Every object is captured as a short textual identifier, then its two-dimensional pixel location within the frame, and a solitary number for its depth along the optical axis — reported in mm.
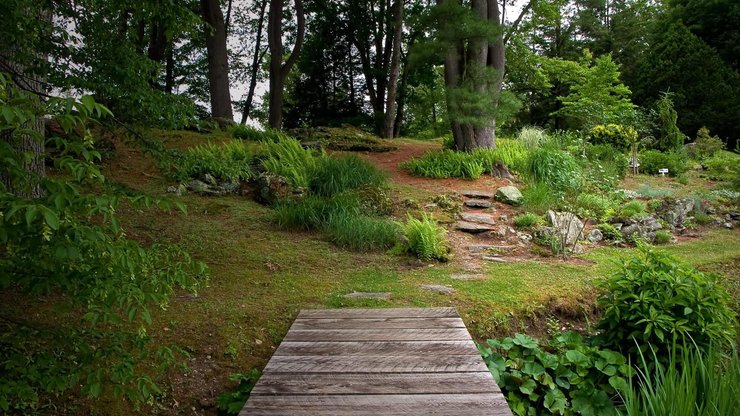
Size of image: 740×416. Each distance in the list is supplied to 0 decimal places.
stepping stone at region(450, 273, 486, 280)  4508
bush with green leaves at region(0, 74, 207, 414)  1337
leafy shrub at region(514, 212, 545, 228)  6309
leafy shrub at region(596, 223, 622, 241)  6277
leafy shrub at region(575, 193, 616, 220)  6770
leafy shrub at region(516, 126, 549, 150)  10219
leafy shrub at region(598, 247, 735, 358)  2867
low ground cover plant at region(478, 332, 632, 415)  2779
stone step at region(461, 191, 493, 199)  7434
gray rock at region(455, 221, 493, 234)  6189
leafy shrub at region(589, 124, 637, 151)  11972
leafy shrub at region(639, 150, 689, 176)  10925
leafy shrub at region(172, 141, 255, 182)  7000
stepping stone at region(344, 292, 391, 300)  3873
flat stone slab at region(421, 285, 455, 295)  4070
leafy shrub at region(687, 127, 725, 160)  13500
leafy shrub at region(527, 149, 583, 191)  7949
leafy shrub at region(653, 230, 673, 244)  6344
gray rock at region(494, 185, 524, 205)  7203
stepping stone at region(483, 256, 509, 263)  5184
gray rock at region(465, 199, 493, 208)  7098
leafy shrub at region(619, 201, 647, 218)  6969
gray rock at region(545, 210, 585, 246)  5812
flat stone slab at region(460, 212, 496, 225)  6492
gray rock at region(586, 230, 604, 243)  6250
